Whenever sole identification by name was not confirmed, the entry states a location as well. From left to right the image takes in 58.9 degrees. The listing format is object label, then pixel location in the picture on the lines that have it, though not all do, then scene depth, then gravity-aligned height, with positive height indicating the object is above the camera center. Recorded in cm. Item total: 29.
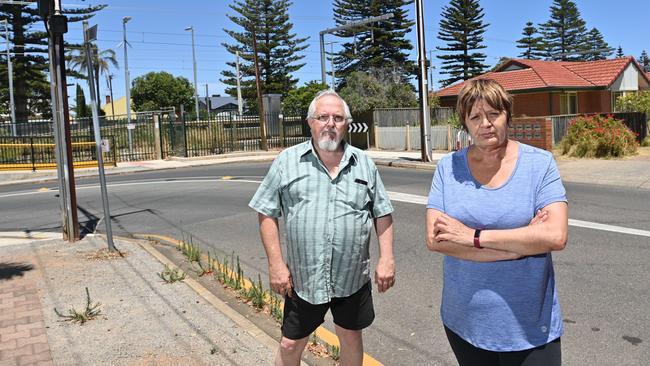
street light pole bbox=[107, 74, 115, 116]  8319 +1005
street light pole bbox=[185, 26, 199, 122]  4817 +764
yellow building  11781 +867
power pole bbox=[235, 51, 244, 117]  5084 +431
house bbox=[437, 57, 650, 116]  3000 +224
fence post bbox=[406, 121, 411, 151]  2727 -19
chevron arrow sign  2794 +40
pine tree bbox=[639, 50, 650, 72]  12990 +1591
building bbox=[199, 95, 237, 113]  9644 +714
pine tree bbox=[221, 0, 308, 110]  5409 +904
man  296 -47
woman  220 -43
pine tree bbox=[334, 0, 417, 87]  5219 +920
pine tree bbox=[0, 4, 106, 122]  3953 +722
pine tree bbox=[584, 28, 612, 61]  7254 +1105
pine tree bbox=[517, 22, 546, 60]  6927 +1047
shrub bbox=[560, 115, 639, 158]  1839 -47
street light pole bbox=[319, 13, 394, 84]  2695 +478
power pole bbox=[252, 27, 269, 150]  3111 +73
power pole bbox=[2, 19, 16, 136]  3341 +428
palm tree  7264 +1155
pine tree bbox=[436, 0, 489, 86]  5769 +968
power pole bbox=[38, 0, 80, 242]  754 +50
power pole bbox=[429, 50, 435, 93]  6054 +665
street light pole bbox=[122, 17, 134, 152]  3541 +523
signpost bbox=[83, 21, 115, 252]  700 +32
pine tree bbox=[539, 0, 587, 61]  6762 +1163
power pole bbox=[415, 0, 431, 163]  2022 +177
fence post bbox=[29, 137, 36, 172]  2102 -25
